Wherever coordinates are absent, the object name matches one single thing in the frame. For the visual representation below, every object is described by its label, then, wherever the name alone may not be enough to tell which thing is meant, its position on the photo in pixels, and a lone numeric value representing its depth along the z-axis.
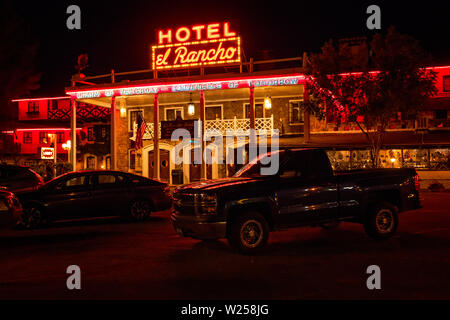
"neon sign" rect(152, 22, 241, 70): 22.89
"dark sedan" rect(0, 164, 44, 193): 13.65
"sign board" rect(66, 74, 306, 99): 21.34
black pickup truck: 7.89
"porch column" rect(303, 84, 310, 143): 21.66
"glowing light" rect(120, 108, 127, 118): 24.99
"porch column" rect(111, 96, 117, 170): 24.00
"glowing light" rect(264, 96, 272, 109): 22.72
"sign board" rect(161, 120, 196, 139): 23.36
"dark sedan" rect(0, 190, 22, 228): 9.98
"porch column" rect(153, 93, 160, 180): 23.31
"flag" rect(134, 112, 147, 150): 22.50
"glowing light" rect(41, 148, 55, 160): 21.70
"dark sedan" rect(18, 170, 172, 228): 11.86
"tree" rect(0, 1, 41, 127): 38.69
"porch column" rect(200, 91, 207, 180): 21.72
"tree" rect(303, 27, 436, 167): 17.75
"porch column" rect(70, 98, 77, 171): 24.14
